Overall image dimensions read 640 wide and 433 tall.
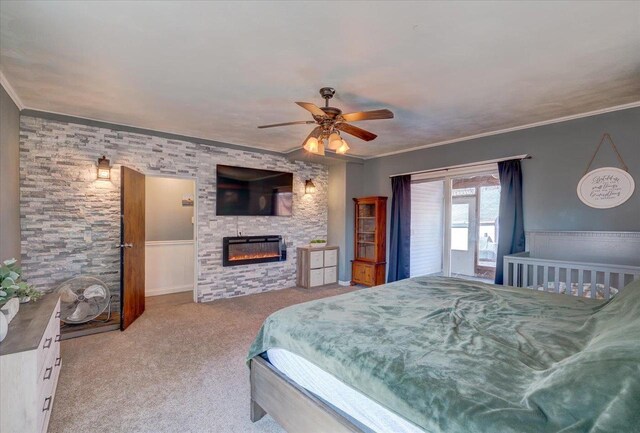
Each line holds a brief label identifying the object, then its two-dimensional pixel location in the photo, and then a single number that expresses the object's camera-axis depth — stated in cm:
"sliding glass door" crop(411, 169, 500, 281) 474
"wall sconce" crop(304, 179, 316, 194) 601
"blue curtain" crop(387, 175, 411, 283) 554
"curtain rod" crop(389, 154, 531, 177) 410
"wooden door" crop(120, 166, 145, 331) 369
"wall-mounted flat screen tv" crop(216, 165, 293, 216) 504
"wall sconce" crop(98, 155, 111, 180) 392
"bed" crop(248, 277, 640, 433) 98
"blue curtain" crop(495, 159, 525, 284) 414
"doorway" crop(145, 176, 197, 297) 536
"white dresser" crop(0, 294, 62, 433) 156
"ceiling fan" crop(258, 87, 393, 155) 267
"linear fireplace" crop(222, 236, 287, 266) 506
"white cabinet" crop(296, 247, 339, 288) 572
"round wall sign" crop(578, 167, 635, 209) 338
